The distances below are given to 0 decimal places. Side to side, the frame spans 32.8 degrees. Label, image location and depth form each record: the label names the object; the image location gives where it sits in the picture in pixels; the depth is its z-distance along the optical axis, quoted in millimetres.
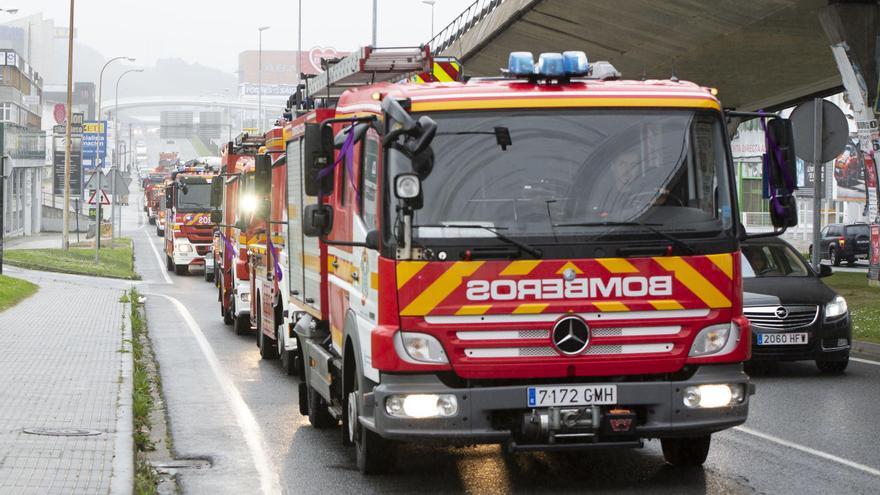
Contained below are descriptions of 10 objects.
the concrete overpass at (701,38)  33062
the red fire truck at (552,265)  8328
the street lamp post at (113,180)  42656
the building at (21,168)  76125
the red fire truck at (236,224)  21000
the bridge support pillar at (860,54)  30641
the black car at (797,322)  15141
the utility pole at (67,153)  52625
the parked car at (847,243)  54250
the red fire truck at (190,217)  42156
